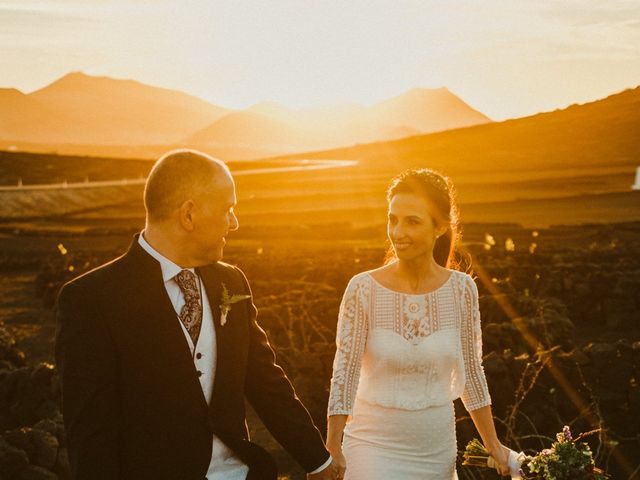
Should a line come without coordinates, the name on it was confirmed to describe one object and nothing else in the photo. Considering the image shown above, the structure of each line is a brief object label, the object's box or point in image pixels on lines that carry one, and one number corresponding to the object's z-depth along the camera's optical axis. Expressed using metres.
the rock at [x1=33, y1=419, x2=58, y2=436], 6.23
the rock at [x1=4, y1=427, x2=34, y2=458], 5.83
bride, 3.83
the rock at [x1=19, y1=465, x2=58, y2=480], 5.59
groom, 2.63
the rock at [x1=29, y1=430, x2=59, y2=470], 5.82
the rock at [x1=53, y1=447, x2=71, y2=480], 5.90
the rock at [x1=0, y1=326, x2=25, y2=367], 10.71
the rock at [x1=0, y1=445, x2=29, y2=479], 5.55
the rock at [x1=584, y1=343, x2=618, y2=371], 8.23
